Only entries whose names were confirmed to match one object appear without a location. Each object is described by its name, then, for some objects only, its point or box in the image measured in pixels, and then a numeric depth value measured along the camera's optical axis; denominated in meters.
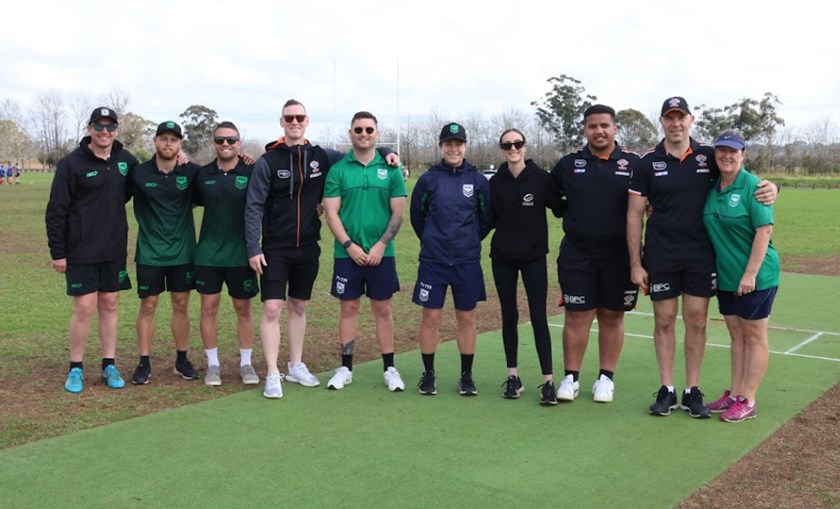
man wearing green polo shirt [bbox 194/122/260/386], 6.37
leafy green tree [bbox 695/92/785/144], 74.00
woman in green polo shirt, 5.34
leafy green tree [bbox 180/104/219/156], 78.25
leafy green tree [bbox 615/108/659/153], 78.25
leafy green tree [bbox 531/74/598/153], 77.06
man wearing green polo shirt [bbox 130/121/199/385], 6.36
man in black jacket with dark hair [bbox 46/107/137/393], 6.10
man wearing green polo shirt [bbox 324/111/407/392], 6.26
